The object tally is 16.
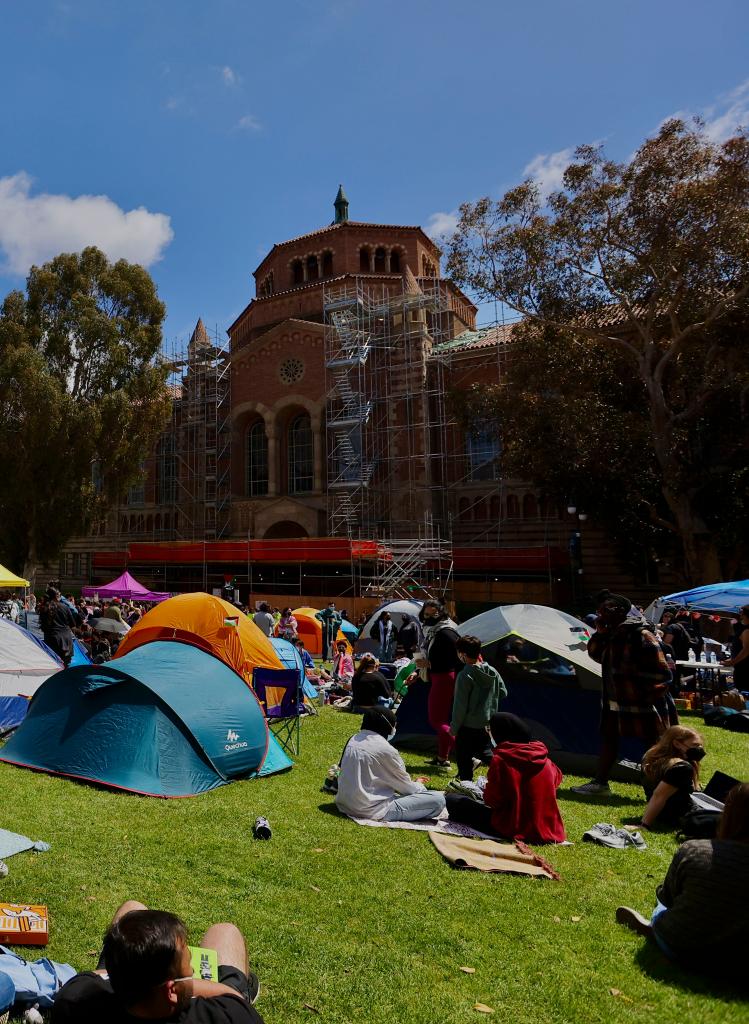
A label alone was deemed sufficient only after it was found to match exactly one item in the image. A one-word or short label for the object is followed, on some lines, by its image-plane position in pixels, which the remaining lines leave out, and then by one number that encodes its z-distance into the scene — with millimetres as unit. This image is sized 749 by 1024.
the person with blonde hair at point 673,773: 6027
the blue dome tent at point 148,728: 7078
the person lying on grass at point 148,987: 2328
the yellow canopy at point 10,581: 17297
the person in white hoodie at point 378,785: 6312
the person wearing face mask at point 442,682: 8297
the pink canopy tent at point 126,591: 26297
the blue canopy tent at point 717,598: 13016
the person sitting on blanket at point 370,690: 8594
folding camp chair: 9398
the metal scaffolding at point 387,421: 33156
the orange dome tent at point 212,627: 11141
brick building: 30406
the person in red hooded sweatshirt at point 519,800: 5875
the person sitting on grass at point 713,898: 3566
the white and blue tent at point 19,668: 9477
